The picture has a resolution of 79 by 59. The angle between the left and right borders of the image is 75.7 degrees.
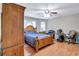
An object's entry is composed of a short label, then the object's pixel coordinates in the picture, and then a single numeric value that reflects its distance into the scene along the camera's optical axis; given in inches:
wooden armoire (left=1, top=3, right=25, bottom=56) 36.5
